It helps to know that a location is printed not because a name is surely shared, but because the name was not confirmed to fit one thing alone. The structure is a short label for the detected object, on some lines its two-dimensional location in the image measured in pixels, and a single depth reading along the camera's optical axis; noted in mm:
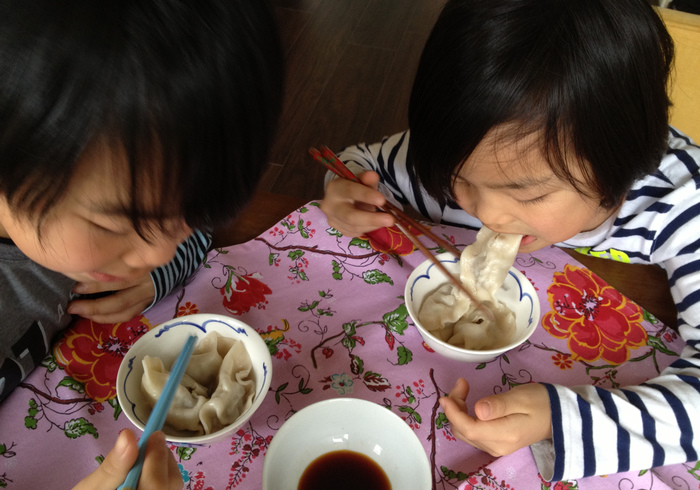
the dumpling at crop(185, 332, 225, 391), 768
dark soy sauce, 668
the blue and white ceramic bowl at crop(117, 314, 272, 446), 654
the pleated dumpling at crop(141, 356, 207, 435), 689
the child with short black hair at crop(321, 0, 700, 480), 633
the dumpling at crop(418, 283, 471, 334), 867
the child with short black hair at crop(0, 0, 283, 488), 378
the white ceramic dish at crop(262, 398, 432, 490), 640
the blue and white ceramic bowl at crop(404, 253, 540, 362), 780
